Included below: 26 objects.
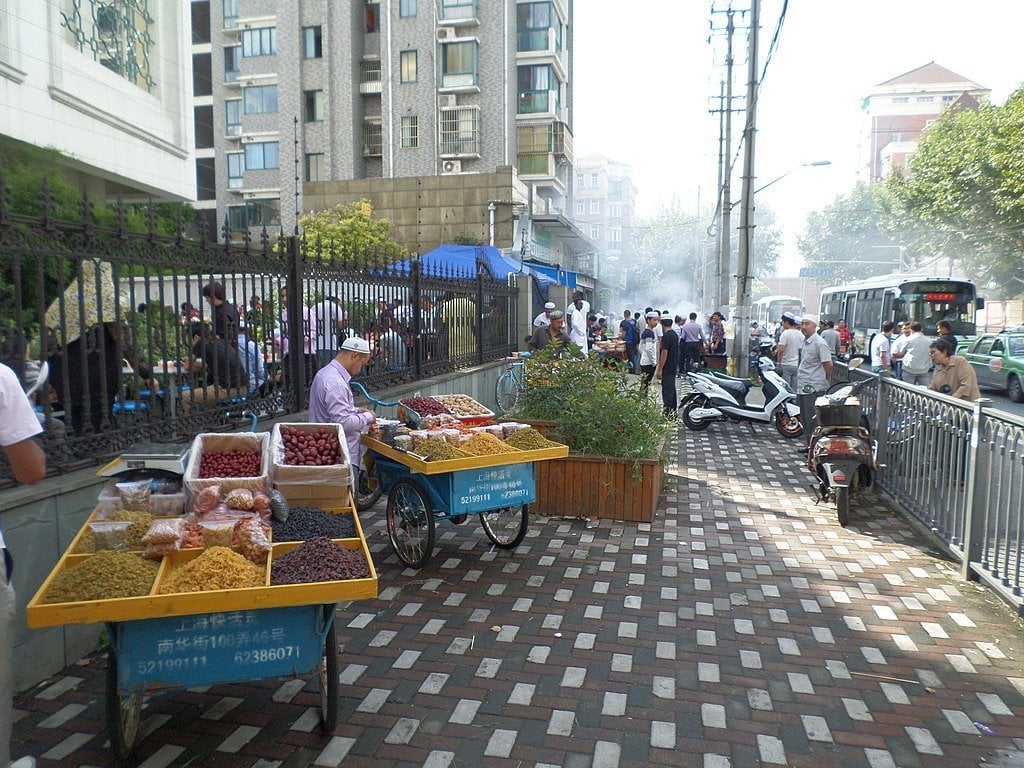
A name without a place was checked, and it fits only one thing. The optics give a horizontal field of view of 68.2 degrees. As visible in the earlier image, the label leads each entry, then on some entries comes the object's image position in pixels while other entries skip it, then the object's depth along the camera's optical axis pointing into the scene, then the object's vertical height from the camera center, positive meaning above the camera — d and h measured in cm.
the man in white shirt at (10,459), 280 -57
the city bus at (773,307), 5062 +55
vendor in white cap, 595 -68
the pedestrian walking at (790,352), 1327 -65
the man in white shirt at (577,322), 1576 -18
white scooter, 1194 -143
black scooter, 700 -129
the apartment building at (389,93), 3519 +1040
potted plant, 704 -135
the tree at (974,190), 2838 +551
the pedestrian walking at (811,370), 1028 -78
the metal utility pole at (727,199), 2502 +403
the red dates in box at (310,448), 480 -89
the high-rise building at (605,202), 10725 +1644
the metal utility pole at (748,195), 1652 +262
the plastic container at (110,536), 348 -104
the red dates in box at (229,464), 436 -90
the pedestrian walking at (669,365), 1334 -91
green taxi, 1820 -112
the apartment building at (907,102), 8700 +2477
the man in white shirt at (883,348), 1647 -71
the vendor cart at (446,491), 541 -133
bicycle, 1238 -123
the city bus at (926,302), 2475 +48
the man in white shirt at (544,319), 1380 -11
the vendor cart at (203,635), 294 -133
